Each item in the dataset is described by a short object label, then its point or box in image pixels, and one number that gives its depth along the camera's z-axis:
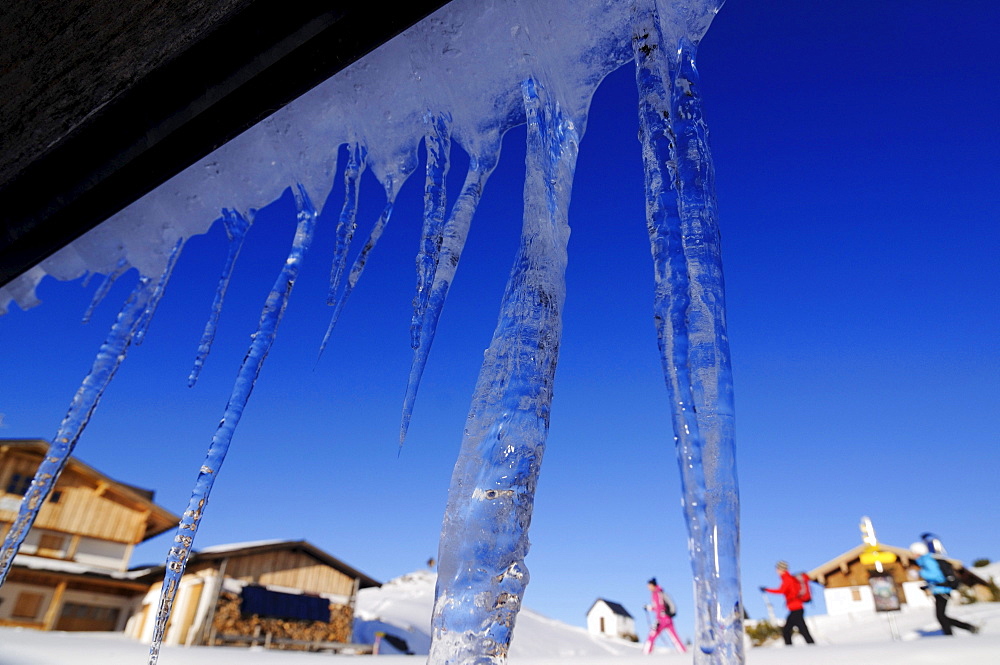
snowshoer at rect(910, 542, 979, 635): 7.32
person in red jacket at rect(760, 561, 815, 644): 8.42
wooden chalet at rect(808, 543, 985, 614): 21.59
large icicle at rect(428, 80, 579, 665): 1.05
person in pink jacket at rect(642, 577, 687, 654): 10.44
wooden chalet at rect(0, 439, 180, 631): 14.49
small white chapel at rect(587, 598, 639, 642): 37.59
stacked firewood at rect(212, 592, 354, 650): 13.80
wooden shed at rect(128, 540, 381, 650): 13.77
